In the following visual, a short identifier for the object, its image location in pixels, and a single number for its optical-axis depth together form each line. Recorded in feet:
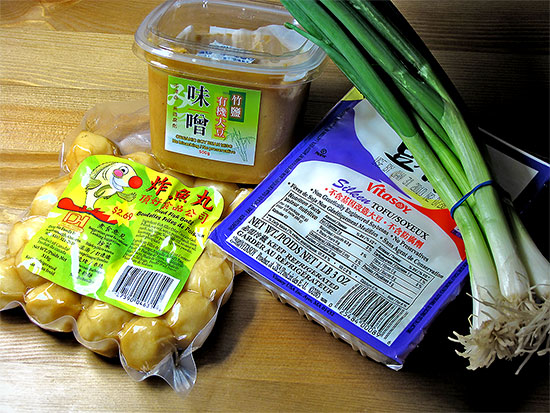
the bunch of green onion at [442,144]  2.24
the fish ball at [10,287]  2.55
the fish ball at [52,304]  2.50
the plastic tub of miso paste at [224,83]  2.60
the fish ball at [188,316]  2.49
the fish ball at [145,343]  2.42
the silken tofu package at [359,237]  2.43
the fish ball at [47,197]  2.79
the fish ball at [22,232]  2.67
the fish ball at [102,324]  2.45
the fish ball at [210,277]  2.59
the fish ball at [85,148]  2.97
